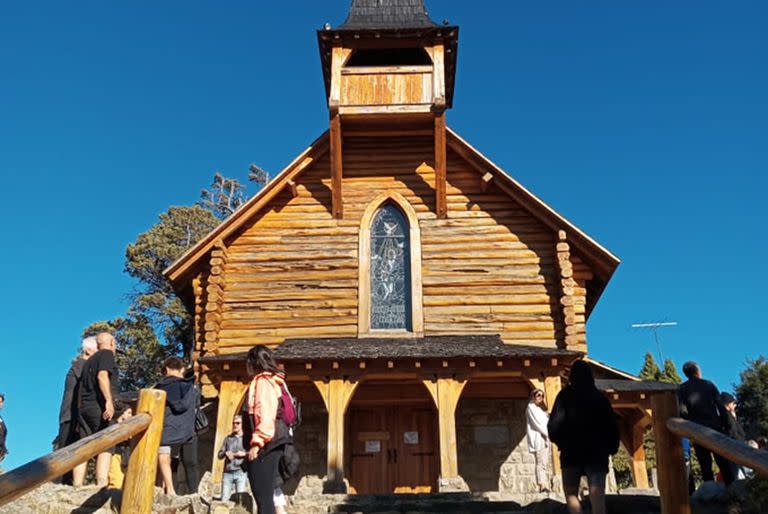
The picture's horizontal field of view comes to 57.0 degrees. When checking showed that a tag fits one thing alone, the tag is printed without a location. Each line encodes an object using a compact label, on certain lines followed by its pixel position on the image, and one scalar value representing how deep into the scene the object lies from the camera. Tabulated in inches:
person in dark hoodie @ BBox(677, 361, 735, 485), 325.7
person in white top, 411.8
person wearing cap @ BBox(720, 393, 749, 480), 340.2
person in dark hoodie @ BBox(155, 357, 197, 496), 314.5
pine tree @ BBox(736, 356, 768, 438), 1464.1
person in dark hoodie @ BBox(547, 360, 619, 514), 246.8
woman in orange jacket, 224.1
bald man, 316.5
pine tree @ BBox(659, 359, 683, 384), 1432.1
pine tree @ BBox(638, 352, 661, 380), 1434.5
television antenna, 1713.8
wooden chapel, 578.9
